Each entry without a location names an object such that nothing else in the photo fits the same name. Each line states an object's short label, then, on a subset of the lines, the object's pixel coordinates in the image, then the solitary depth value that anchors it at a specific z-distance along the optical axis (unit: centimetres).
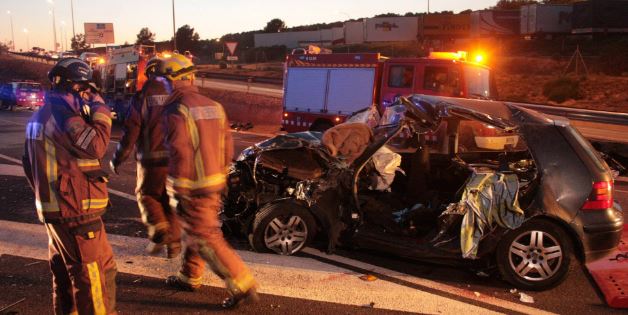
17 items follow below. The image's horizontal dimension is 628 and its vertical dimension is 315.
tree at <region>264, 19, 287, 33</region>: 9281
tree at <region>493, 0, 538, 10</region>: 6300
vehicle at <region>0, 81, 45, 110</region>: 2505
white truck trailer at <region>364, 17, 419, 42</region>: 4781
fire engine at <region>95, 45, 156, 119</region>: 1972
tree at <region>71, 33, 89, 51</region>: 8829
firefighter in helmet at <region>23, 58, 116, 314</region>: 312
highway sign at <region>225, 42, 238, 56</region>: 2712
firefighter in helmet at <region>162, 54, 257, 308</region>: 354
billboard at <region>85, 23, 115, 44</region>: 5328
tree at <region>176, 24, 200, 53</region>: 7125
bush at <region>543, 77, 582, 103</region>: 2661
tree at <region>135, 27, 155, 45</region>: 7275
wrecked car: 458
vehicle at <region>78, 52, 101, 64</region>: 2307
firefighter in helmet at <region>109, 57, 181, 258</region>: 413
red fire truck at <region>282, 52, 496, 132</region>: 1112
